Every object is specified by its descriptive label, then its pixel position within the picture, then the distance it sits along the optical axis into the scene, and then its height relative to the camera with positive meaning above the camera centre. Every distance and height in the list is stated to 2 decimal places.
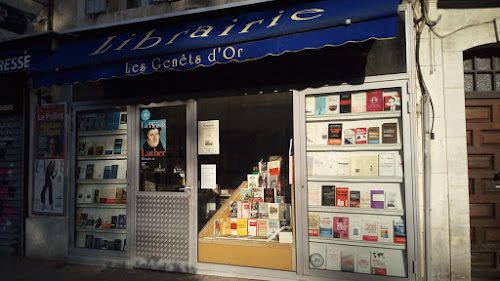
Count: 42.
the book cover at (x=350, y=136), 4.93 +0.29
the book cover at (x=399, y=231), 4.58 -0.91
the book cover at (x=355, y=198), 4.83 -0.52
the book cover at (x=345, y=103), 4.92 +0.73
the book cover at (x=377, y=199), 4.73 -0.52
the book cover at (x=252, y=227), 5.52 -1.02
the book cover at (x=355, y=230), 4.79 -0.93
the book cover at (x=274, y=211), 5.47 -0.78
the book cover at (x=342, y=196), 4.88 -0.50
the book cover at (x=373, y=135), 4.80 +0.30
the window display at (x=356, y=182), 4.67 -0.32
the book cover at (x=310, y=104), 5.06 +0.73
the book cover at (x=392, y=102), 4.67 +0.70
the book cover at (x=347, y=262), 4.76 -1.33
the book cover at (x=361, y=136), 4.88 +0.29
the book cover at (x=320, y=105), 5.02 +0.72
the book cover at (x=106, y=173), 6.27 -0.23
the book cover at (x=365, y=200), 4.79 -0.54
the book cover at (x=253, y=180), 5.67 -0.33
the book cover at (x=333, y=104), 4.97 +0.72
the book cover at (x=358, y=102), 4.86 +0.73
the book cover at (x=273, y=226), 5.39 -0.99
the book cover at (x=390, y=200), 4.68 -0.53
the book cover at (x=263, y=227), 5.45 -1.01
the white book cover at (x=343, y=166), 4.91 -0.11
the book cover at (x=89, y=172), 6.39 -0.22
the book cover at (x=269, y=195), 5.56 -0.55
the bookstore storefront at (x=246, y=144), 4.60 +0.22
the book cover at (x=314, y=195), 4.98 -0.49
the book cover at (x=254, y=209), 5.60 -0.77
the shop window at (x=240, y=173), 5.41 -0.22
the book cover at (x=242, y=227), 5.55 -1.03
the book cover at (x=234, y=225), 5.59 -1.00
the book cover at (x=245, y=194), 5.68 -0.54
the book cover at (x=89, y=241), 6.21 -1.36
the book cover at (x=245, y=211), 5.64 -0.80
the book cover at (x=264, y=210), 5.54 -0.77
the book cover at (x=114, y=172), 6.21 -0.22
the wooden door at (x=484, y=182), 4.80 -0.32
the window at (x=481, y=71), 4.95 +1.14
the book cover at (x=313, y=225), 4.94 -0.89
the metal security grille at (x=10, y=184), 6.85 -0.45
